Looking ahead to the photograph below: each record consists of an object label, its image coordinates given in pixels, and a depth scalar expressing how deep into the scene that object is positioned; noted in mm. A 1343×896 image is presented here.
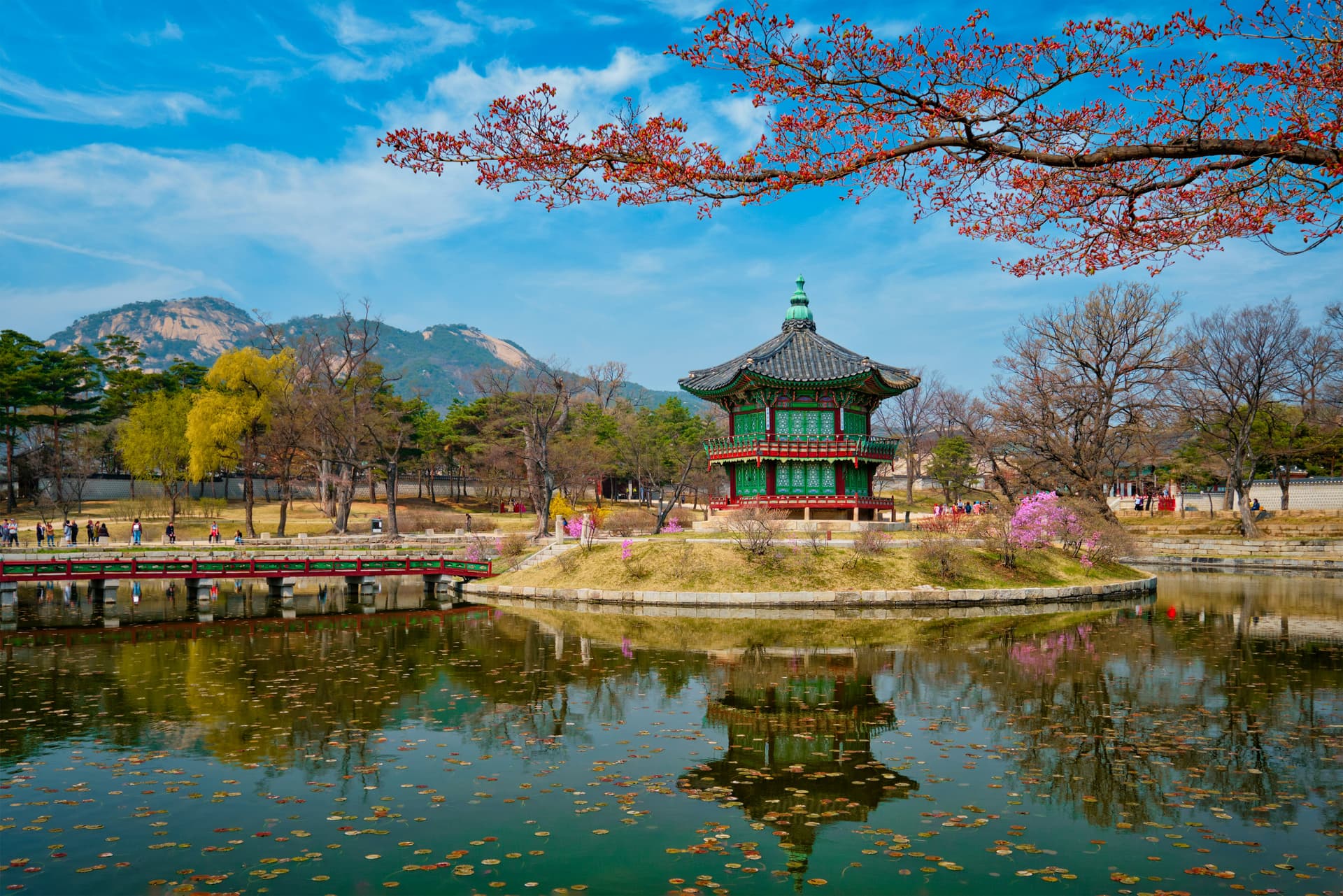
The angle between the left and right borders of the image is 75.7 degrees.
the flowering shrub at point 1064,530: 31312
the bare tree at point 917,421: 82250
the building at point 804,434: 40500
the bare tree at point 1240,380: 49969
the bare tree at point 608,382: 72375
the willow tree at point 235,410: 53531
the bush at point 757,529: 30172
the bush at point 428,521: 56281
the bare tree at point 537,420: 47156
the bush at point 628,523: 39938
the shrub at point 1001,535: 30953
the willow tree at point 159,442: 56875
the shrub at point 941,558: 29609
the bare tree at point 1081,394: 46062
